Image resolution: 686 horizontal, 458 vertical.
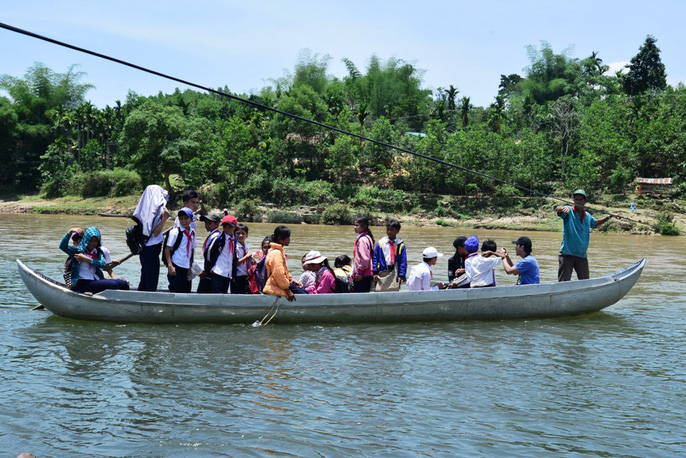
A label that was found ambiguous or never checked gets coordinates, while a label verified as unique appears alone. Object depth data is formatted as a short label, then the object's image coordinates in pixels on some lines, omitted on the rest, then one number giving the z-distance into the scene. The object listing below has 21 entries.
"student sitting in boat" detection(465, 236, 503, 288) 9.43
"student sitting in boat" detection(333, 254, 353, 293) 9.81
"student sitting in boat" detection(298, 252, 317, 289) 9.71
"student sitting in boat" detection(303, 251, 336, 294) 9.54
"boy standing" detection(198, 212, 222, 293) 8.96
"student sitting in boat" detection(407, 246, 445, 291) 9.58
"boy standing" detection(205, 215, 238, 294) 9.09
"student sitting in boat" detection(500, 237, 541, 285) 9.59
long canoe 8.85
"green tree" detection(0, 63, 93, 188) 58.47
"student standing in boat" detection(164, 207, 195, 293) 8.76
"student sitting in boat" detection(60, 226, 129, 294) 8.59
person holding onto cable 10.20
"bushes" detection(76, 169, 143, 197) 52.56
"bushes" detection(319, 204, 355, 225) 42.09
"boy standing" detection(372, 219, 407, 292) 9.44
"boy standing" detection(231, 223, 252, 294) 9.23
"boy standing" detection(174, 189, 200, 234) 8.80
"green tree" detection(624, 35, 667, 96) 58.97
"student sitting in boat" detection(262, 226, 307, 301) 8.68
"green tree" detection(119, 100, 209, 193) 49.22
